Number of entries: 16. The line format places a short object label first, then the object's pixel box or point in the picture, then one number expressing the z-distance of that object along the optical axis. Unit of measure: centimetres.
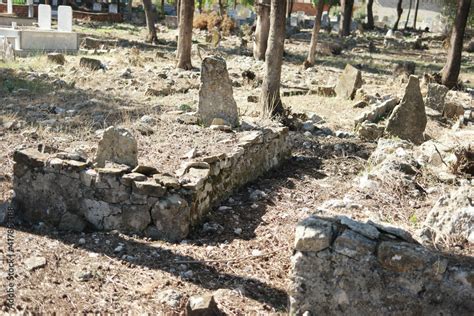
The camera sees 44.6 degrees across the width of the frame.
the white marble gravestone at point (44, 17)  2200
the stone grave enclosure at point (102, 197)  546
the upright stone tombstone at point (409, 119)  979
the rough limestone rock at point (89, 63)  1571
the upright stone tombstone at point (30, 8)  3347
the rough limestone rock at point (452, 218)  442
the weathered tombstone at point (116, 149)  584
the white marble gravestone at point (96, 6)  3956
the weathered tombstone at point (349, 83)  1337
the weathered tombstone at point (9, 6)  2924
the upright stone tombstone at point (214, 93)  852
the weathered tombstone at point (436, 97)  1247
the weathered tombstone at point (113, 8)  3839
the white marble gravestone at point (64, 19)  2119
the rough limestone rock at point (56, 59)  1622
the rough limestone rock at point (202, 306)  387
